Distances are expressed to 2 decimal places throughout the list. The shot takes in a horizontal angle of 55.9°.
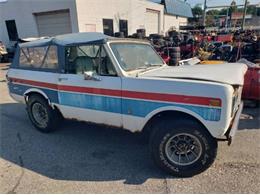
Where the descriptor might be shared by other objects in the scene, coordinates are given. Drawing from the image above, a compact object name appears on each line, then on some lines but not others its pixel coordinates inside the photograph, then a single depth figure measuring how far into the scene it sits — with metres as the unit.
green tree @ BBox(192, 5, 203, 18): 80.93
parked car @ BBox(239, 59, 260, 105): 5.59
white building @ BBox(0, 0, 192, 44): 17.19
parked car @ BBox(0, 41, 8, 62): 18.24
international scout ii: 2.98
